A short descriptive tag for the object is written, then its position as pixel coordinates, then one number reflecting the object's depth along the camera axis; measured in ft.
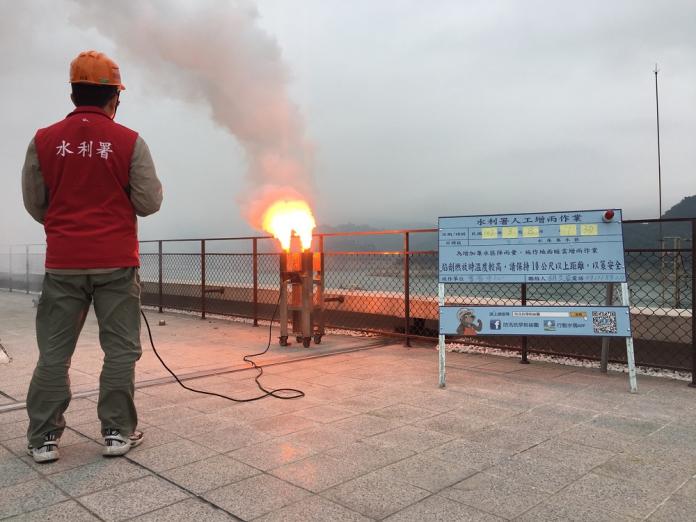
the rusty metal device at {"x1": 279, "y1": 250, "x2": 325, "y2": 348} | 22.66
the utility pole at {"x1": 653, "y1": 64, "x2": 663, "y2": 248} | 53.93
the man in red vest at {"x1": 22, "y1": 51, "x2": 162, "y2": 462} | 9.99
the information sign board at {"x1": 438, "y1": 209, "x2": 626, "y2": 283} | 16.21
